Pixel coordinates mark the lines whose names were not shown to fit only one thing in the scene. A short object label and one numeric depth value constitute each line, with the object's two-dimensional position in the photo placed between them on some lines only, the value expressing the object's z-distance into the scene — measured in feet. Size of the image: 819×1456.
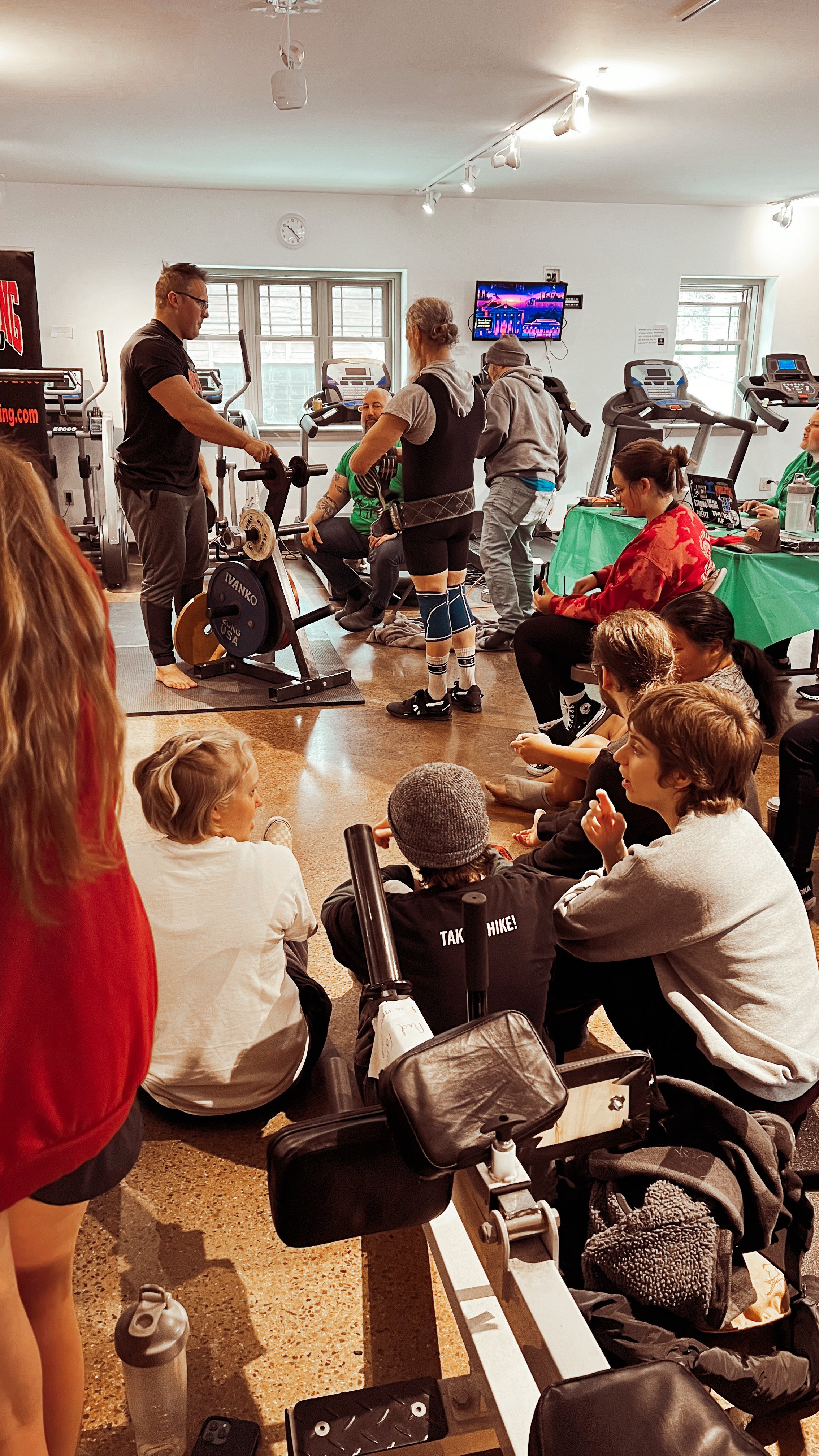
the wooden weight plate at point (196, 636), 16.17
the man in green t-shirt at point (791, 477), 14.01
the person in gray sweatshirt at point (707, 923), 5.01
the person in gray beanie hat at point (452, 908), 5.38
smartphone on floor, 4.18
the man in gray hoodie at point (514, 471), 18.24
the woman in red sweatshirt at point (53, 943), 2.46
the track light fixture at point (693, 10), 14.76
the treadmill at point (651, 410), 25.79
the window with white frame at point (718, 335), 35.09
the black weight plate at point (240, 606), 15.19
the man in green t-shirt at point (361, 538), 18.35
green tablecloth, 12.14
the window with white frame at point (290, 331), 31.45
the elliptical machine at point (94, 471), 24.23
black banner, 15.47
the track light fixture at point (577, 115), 18.42
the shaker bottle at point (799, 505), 13.56
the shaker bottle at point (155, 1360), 3.95
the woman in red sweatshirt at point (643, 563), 11.14
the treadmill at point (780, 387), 24.76
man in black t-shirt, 14.01
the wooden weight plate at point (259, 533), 14.82
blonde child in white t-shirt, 5.80
